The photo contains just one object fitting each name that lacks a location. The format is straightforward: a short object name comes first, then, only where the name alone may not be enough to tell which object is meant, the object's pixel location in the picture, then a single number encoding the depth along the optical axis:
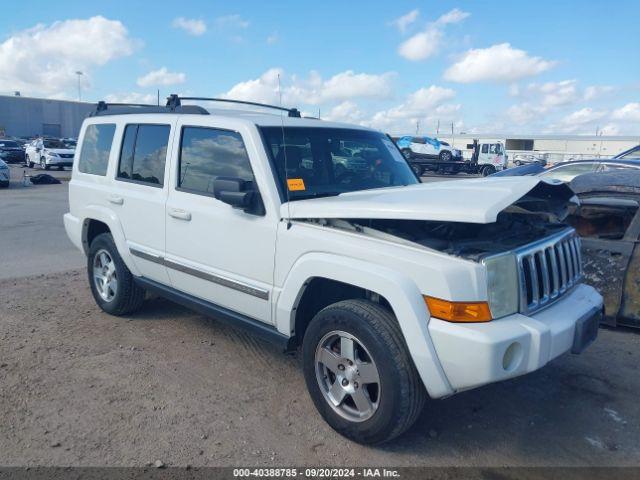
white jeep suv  2.84
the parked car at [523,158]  43.62
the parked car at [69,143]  30.34
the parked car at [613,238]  5.04
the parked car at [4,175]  19.20
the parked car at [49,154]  28.58
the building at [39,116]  68.06
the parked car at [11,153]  34.66
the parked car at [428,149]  37.44
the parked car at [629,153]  14.03
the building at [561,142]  60.81
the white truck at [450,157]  35.72
